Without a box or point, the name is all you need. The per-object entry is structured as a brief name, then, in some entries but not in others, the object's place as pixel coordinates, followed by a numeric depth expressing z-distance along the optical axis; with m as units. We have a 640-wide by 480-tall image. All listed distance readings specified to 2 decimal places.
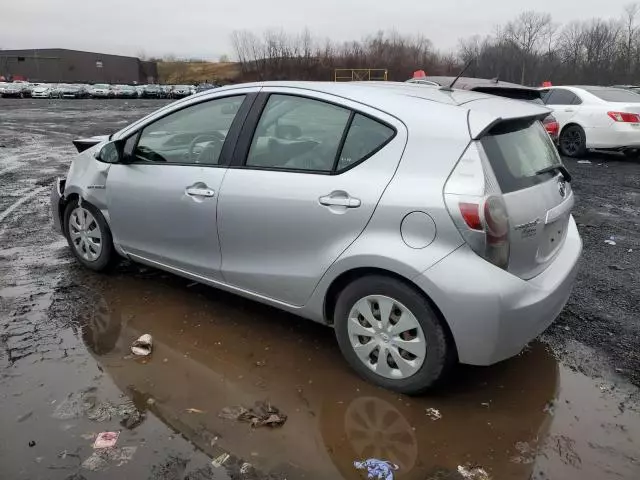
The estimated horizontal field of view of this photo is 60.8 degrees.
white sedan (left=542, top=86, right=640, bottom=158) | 10.94
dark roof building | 92.69
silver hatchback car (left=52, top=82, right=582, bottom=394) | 2.75
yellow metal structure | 65.40
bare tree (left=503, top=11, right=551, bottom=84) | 81.14
